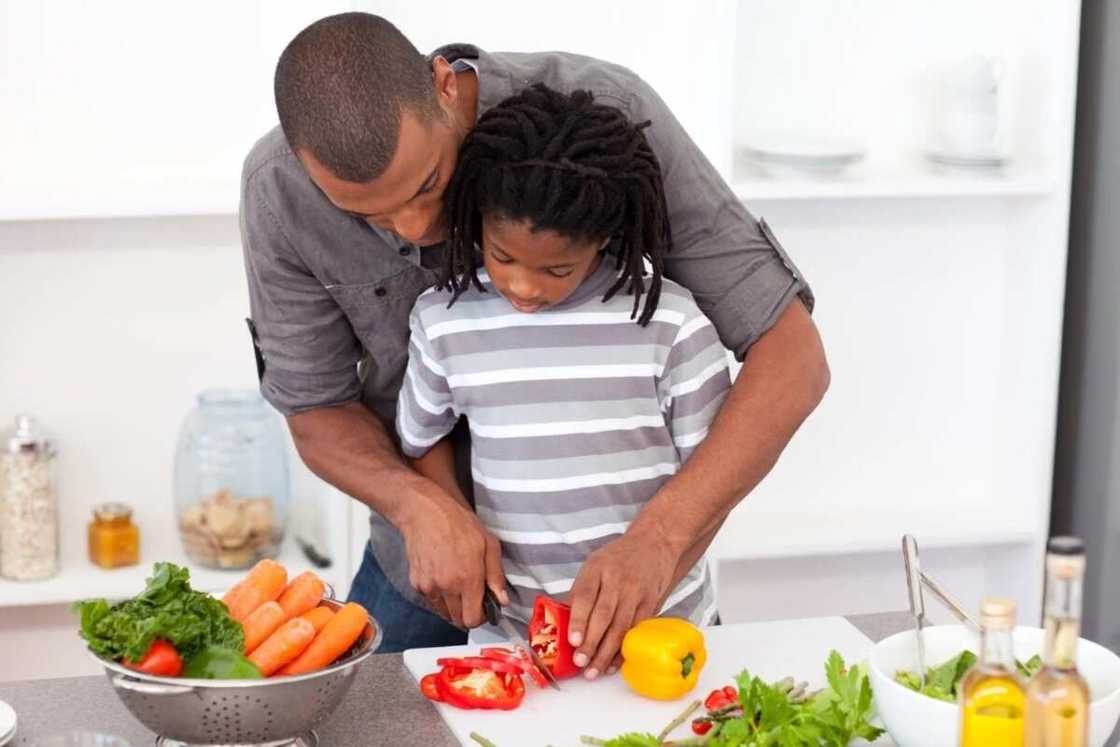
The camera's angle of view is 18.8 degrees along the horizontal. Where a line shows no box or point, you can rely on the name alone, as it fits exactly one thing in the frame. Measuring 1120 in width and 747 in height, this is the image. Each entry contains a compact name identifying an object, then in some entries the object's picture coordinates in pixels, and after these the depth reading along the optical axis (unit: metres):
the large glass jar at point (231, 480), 4.81
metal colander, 3.29
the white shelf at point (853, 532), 4.98
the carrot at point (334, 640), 3.38
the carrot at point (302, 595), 3.44
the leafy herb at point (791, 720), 3.30
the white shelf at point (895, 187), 4.79
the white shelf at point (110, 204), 4.56
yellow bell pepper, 3.47
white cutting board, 3.44
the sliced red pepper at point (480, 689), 3.47
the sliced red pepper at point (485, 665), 3.49
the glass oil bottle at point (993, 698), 3.03
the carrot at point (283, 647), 3.37
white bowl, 3.22
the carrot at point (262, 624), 3.38
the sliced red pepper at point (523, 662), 3.52
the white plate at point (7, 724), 3.39
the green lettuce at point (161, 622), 3.31
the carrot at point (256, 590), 3.42
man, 3.55
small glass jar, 4.84
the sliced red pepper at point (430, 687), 3.49
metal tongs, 3.30
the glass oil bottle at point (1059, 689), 2.97
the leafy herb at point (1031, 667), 3.29
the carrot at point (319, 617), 3.41
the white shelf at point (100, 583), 4.74
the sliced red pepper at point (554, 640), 3.53
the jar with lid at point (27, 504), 4.73
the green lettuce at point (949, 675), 3.28
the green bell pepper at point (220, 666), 3.31
